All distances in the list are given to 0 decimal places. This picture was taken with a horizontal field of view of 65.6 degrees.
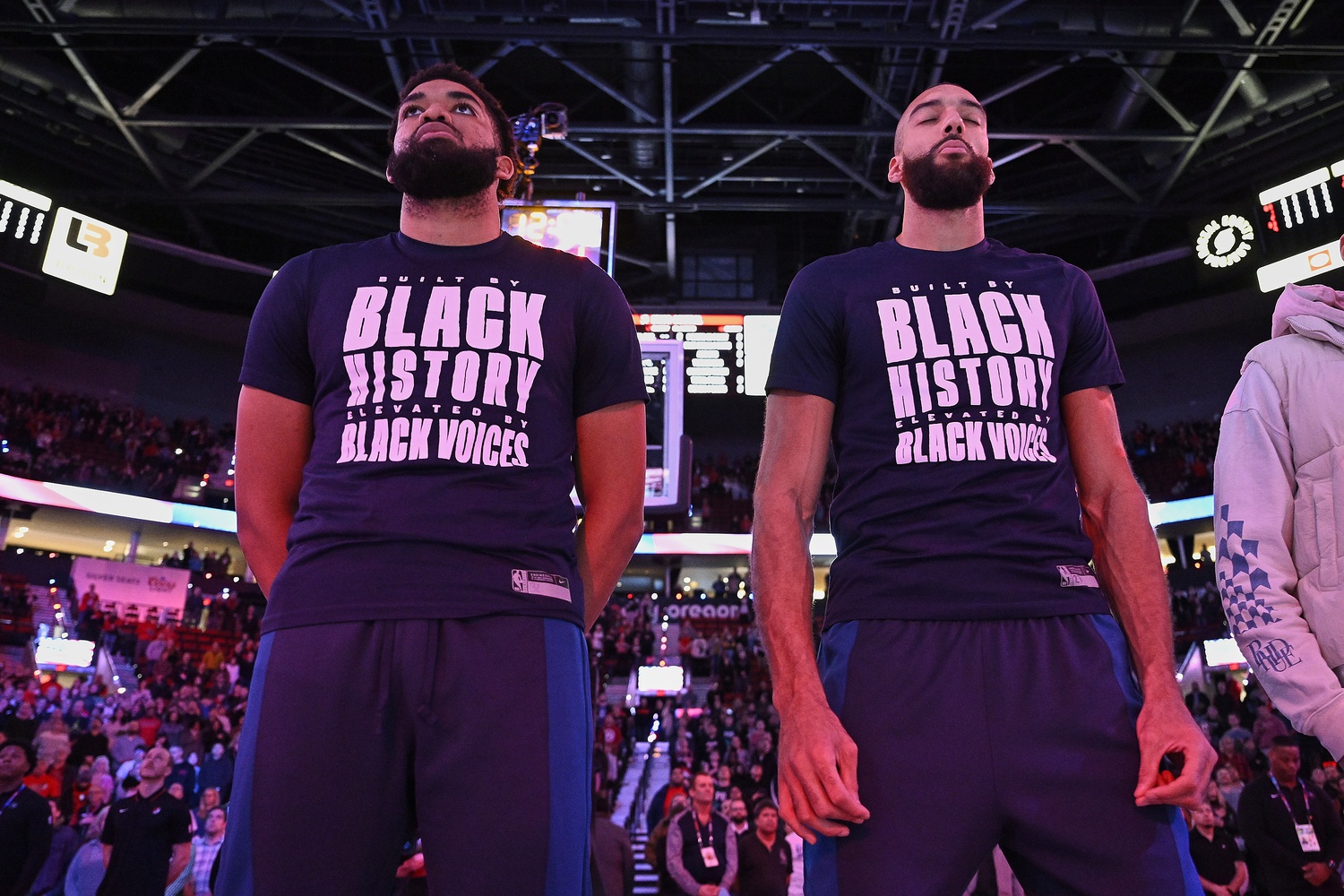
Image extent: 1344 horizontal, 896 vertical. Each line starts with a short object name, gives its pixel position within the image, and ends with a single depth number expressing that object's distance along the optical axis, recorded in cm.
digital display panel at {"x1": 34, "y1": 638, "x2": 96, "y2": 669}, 1695
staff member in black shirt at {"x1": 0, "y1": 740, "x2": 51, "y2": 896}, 582
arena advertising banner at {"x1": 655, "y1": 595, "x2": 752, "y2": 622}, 2352
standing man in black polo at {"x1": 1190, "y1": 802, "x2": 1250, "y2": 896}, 693
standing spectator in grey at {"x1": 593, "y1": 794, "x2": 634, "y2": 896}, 637
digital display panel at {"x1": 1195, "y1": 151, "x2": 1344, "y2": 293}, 1466
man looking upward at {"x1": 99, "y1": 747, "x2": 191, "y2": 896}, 625
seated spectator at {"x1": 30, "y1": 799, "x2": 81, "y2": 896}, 708
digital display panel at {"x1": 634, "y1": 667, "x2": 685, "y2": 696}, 1778
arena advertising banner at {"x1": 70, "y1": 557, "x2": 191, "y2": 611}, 2023
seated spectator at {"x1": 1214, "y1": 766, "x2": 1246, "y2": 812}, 901
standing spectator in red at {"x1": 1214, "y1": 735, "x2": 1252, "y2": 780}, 1055
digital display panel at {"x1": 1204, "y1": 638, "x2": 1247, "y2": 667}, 1672
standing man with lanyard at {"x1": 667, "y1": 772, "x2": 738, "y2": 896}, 748
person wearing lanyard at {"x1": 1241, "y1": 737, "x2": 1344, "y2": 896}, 593
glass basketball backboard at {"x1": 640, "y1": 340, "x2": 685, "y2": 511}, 791
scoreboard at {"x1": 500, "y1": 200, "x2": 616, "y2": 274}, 908
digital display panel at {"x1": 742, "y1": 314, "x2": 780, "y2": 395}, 1839
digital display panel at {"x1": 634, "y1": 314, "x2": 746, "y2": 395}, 1872
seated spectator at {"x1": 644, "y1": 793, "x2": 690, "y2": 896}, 806
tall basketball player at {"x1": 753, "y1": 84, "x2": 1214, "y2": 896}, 176
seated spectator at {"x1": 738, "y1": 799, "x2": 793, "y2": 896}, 749
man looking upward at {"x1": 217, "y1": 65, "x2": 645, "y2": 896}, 175
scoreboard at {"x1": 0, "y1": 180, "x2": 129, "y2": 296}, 1656
